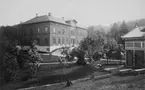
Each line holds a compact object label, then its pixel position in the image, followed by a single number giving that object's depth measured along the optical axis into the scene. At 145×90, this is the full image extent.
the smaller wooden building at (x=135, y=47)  17.87
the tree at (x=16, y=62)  15.09
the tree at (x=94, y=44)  18.03
